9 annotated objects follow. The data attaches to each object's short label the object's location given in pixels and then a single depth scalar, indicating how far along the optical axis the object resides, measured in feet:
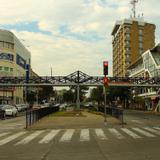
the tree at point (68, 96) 257.12
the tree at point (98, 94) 226.42
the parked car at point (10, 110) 90.65
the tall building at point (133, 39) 260.75
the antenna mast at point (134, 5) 269.49
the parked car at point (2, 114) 79.96
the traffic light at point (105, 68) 47.44
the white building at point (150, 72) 169.73
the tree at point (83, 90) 185.40
